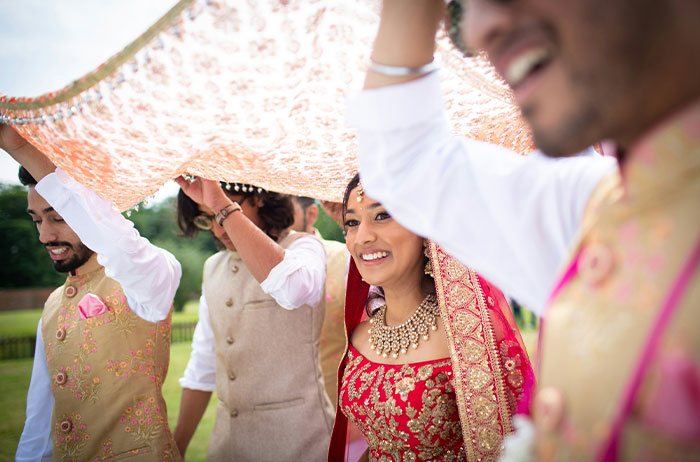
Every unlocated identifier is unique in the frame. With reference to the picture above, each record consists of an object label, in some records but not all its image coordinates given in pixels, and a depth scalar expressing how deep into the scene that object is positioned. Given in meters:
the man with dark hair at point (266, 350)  2.85
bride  1.82
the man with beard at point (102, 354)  2.46
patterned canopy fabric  1.17
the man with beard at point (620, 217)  0.60
